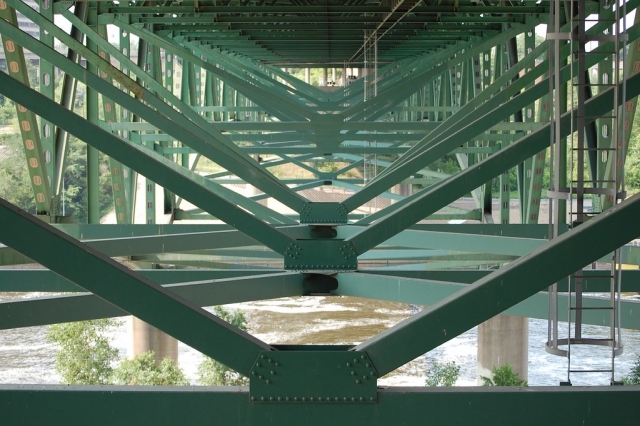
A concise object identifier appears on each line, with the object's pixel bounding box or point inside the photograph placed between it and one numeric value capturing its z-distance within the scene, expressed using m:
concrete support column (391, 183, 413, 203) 63.75
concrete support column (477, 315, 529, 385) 28.16
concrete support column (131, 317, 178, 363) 27.27
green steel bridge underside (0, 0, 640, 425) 4.53
